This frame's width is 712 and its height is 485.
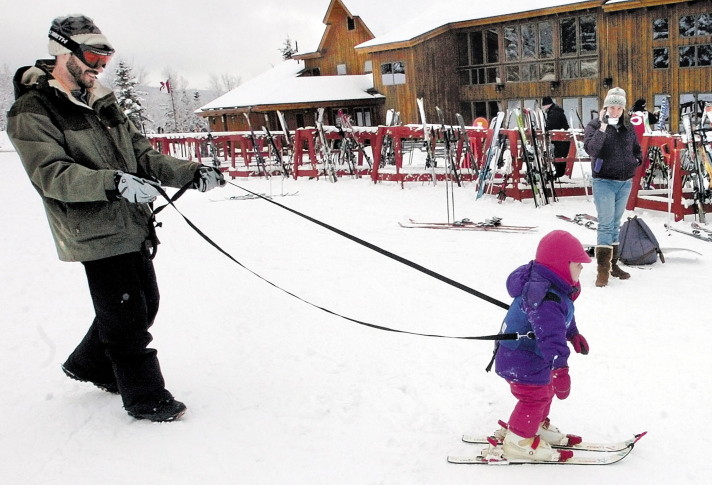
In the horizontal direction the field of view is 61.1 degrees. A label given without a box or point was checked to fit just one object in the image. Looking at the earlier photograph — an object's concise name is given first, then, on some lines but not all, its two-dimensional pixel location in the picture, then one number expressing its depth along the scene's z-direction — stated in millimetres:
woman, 5523
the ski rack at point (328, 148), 15688
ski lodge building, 21516
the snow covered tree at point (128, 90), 44816
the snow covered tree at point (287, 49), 59375
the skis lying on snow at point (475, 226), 8226
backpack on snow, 6180
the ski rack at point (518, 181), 10539
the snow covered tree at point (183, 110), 72294
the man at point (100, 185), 2824
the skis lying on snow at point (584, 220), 8156
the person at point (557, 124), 12452
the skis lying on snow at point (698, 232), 7035
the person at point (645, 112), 10548
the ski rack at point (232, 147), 17931
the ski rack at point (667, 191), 8070
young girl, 2547
